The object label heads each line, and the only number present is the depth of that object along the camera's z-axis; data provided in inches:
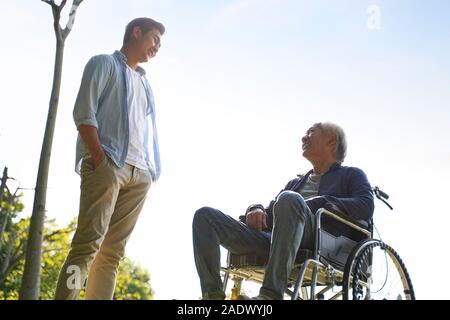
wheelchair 114.8
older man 108.1
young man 111.1
